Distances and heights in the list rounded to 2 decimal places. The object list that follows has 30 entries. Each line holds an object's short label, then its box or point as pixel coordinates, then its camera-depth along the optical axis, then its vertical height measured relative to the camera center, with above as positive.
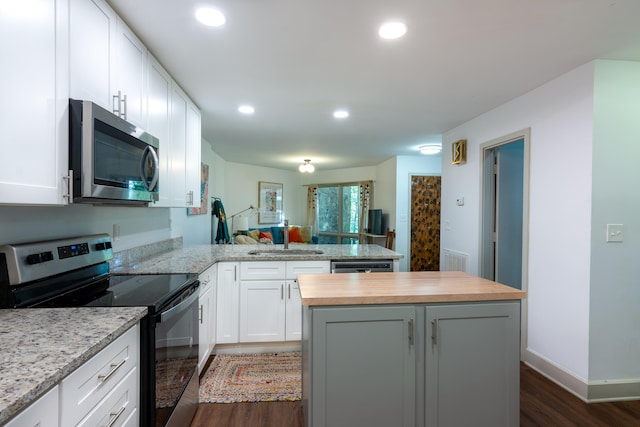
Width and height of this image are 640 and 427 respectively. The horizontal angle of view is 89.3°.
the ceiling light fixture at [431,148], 5.02 +1.05
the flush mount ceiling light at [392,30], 1.80 +1.05
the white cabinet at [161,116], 2.14 +0.66
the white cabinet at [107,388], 0.91 -0.58
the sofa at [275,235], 5.76 -0.49
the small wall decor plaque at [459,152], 3.83 +0.75
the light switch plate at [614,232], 2.25 -0.11
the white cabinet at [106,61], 1.37 +0.74
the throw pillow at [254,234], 6.20 -0.44
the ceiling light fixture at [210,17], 1.70 +1.05
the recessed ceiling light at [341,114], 3.39 +1.06
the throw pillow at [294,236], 7.74 -0.57
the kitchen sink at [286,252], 3.20 -0.40
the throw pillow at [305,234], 7.91 -0.54
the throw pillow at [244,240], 5.66 -0.50
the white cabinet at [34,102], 1.02 +0.37
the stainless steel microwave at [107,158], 1.30 +0.24
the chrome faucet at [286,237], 3.43 -0.27
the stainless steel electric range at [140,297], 1.32 -0.41
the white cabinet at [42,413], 0.73 -0.49
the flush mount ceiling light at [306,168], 6.10 +0.84
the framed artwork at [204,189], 4.61 +0.33
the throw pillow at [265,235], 6.45 -0.48
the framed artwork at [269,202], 7.64 +0.23
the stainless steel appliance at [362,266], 3.02 -0.50
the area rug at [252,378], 2.29 -1.30
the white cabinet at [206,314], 2.39 -0.81
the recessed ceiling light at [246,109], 3.25 +1.06
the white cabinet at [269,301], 2.94 -0.82
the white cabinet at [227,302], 2.91 -0.82
